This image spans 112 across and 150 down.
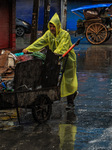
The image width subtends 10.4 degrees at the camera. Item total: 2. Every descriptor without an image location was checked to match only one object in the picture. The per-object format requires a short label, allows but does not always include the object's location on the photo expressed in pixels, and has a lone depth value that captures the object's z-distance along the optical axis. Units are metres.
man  10.63
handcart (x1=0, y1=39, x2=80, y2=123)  9.02
